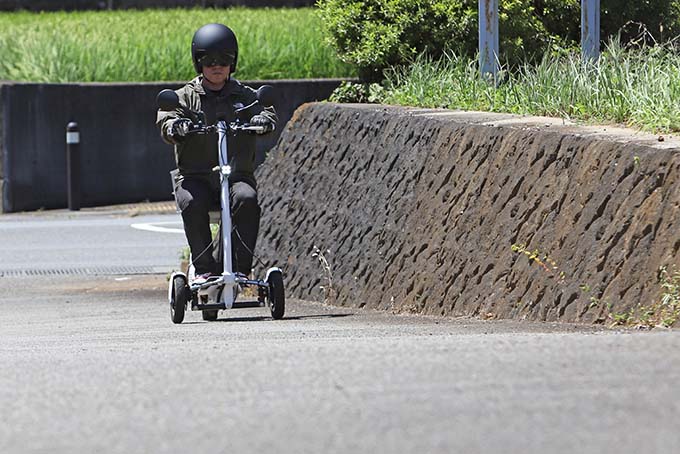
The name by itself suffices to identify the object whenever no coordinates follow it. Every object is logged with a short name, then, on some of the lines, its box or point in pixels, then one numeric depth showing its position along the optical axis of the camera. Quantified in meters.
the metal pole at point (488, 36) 26.75
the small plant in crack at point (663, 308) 14.87
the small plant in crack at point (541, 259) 17.52
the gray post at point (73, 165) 42.62
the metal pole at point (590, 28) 26.48
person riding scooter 19.52
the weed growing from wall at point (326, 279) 24.16
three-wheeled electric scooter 19.00
